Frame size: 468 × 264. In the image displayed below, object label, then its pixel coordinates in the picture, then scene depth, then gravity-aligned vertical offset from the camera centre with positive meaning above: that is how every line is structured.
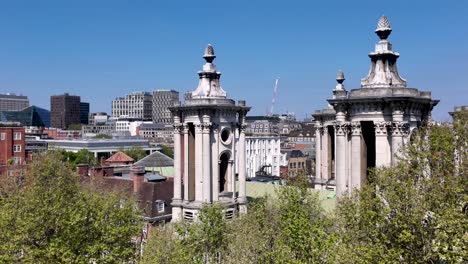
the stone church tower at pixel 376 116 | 30.86 +1.50
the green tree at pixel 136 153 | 148.61 -4.17
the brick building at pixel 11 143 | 107.50 -0.48
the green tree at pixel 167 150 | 178.25 -3.92
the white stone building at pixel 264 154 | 146.12 -4.67
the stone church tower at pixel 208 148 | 43.34 -0.78
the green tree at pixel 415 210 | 22.65 -3.70
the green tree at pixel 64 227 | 31.59 -6.13
